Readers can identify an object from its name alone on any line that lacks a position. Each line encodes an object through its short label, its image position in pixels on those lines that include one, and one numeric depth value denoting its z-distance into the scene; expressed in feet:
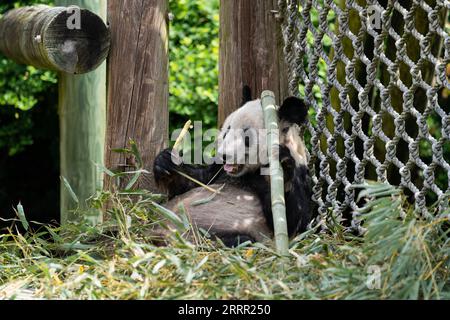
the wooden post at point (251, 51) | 29.68
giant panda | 27.04
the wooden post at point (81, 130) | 36.17
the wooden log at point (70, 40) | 28.45
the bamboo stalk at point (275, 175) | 24.04
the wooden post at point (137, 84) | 28.68
